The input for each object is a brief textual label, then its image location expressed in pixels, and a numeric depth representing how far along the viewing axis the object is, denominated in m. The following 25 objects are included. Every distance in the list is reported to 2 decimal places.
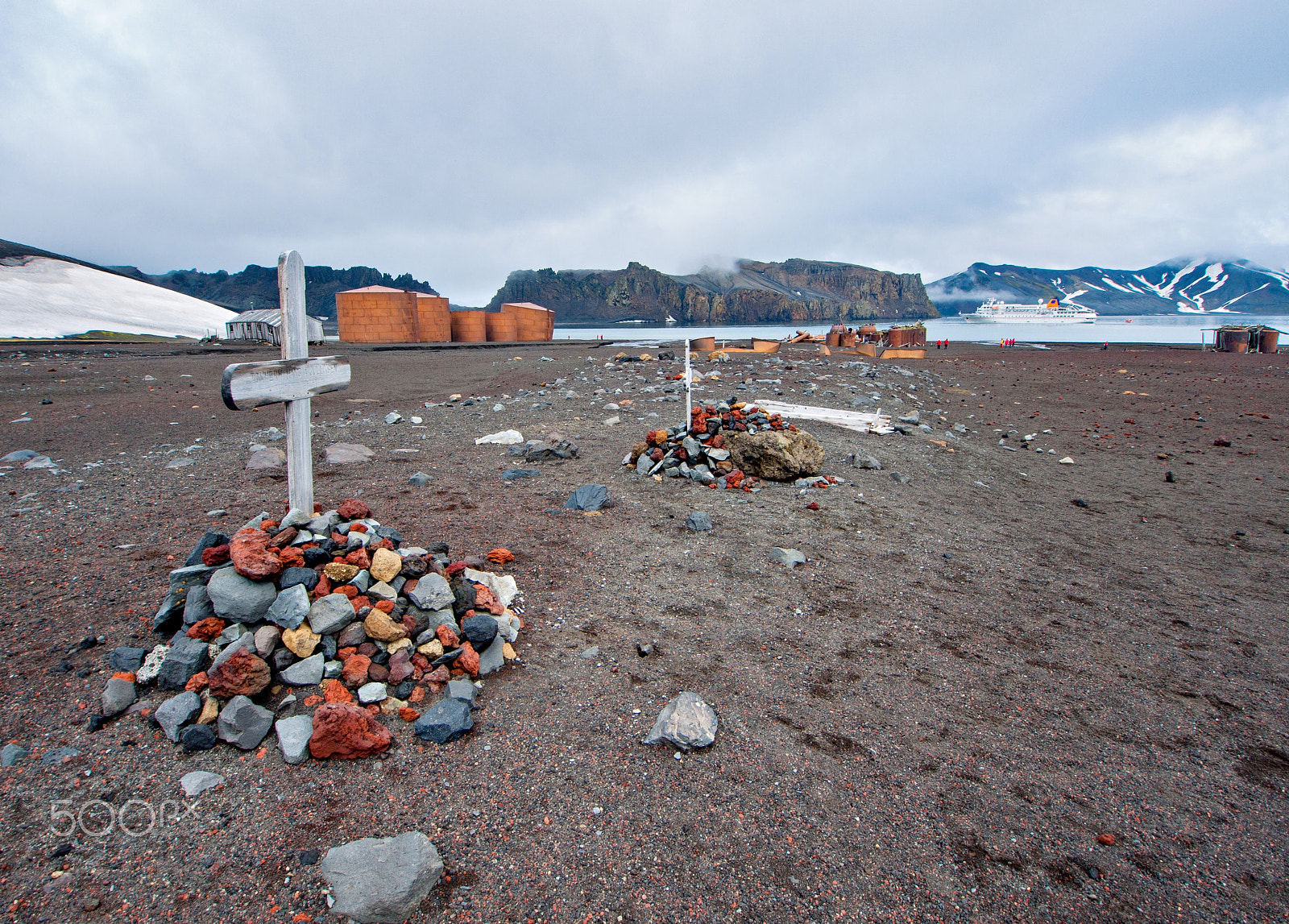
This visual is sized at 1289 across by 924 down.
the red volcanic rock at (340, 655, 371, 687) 2.59
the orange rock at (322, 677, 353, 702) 2.49
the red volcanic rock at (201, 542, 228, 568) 2.88
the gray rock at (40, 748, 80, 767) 2.12
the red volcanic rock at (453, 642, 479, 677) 2.79
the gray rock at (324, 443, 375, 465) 6.91
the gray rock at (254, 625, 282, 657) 2.58
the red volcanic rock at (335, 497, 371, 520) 3.53
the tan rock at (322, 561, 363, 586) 2.90
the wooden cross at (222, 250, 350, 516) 3.05
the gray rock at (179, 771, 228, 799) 2.08
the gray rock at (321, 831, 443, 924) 1.71
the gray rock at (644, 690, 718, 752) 2.43
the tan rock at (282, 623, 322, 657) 2.61
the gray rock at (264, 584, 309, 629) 2.68
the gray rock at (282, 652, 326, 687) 2.54
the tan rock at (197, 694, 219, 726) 2.33
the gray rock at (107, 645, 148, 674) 2.55
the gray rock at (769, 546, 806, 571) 4.30
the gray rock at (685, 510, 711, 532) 4.95
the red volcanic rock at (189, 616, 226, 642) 2.62
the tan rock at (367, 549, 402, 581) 2.98
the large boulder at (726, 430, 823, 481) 6.34
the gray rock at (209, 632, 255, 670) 2.45
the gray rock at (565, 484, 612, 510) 5.42
